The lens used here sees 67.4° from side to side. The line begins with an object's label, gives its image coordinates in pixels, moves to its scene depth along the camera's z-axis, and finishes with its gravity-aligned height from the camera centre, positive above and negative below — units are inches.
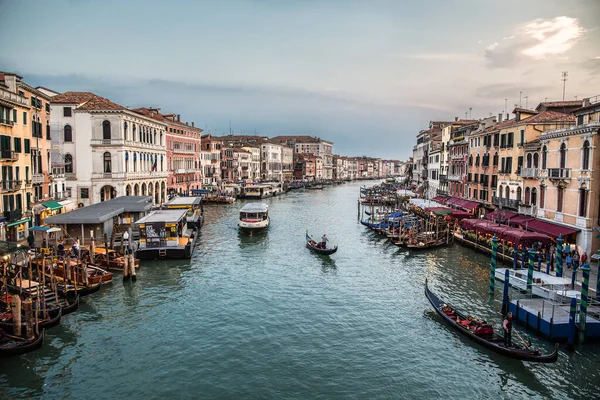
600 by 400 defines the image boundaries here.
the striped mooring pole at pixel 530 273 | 687.1 -160.3
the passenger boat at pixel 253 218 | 1389.0 -161.4
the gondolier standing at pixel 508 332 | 542.6 -196.4
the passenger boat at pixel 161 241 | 987.3 -164.6
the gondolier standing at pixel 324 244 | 1098.7 -186.7
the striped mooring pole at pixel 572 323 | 558.3 -191.1
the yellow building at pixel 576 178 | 876.0 -19.2
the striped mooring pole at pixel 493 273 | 748.0 -174.2
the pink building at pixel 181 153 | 2235.5 +75.9
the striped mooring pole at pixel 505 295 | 661.9 -186.2
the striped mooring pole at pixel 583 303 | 564.7 -167.1
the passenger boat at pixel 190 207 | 1411.3 -125.9
